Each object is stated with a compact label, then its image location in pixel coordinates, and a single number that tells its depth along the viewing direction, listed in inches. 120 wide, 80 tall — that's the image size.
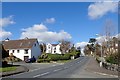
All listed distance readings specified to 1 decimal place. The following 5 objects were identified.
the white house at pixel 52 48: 2007.0
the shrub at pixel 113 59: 568.1
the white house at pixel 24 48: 1089.8
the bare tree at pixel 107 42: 810.8
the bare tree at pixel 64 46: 1794.5
